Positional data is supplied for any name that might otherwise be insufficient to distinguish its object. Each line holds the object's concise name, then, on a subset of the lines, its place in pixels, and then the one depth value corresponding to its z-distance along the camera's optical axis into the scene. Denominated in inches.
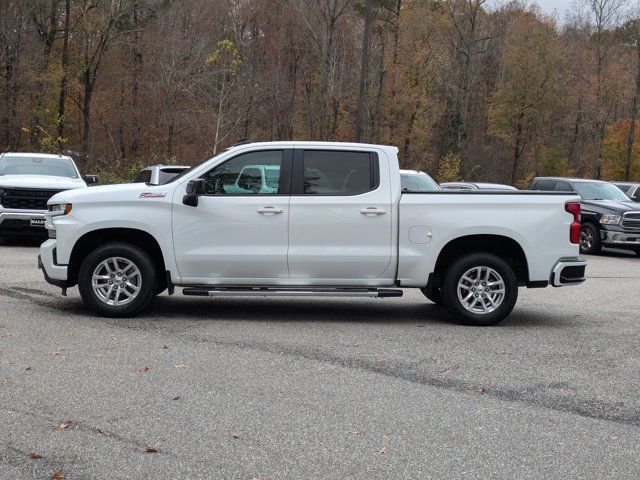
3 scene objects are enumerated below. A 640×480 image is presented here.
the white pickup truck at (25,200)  623.8
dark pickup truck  766.5
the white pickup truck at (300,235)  345.4
